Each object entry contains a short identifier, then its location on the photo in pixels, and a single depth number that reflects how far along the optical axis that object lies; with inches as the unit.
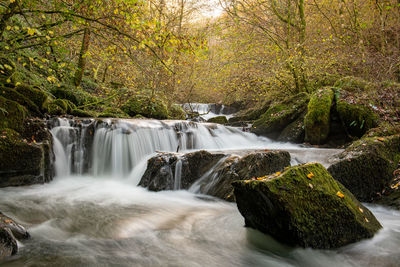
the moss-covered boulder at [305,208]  100.1
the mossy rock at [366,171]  173.9
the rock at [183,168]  215.3
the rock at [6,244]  92.8
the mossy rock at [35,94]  263.9
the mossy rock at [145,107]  467.2
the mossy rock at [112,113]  389.1
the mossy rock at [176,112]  561.1
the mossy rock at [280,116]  402.6
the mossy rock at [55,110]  298.9
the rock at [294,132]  375.6
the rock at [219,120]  621.7
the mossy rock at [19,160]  196.7
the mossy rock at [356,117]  292.8
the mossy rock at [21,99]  241.2
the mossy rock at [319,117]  333.7
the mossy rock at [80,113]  347.6
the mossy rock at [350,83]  338.3
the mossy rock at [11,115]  208.8
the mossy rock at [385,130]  228.5
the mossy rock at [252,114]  578.5
